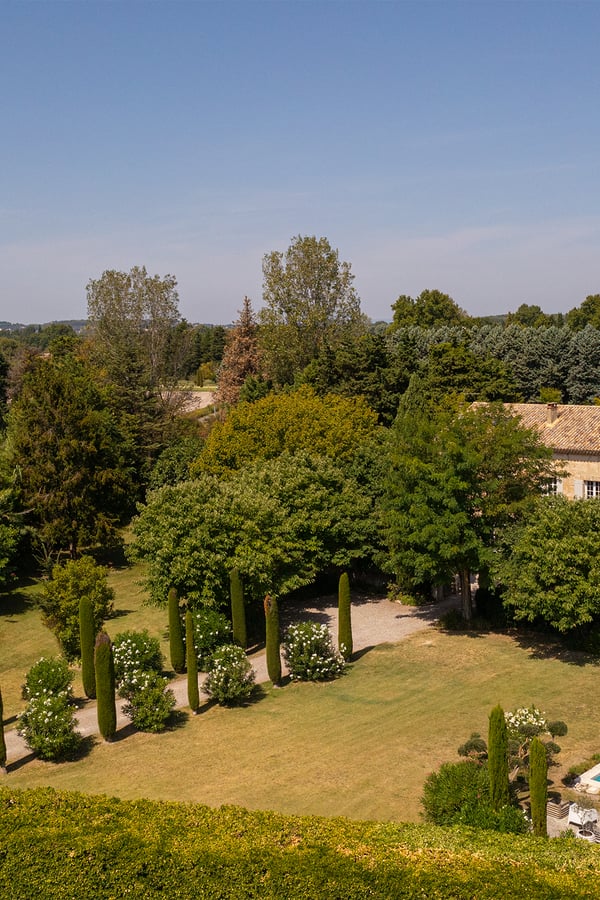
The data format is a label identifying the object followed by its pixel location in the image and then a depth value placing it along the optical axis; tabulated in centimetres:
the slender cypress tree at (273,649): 3119
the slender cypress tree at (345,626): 3359
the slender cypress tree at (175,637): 3278
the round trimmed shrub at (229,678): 2928
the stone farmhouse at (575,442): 4412
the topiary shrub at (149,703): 2755
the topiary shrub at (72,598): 3375
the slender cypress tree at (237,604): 3431
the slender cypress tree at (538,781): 1895
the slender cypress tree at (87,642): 2964
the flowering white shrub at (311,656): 3162
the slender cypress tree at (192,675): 2905
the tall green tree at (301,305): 6950
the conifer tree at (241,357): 7856
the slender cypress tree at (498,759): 1945
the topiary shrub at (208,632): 3222
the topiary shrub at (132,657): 2831
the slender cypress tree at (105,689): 2691
